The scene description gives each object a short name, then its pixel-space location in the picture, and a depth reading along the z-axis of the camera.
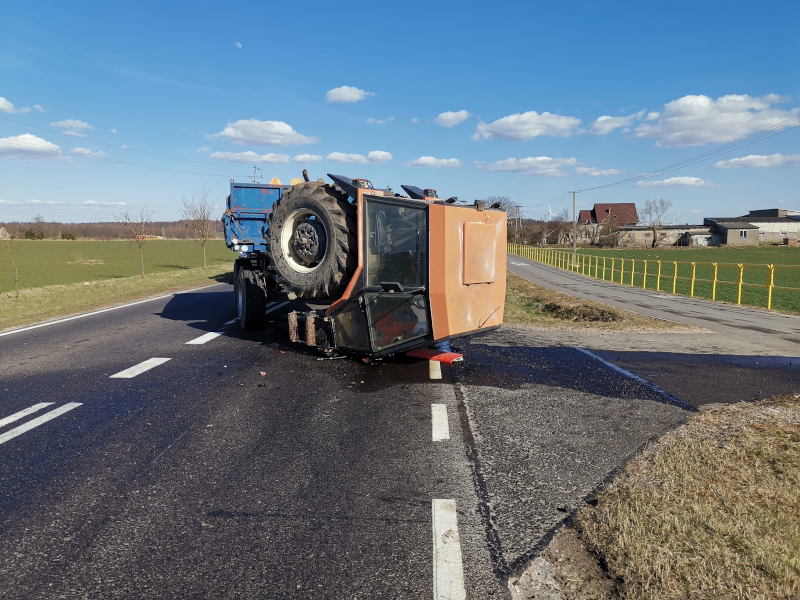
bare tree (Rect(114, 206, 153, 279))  28.88
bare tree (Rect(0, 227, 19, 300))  19.33
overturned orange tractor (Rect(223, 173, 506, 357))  6.66
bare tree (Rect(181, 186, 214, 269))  36.75
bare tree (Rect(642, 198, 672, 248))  90.94
